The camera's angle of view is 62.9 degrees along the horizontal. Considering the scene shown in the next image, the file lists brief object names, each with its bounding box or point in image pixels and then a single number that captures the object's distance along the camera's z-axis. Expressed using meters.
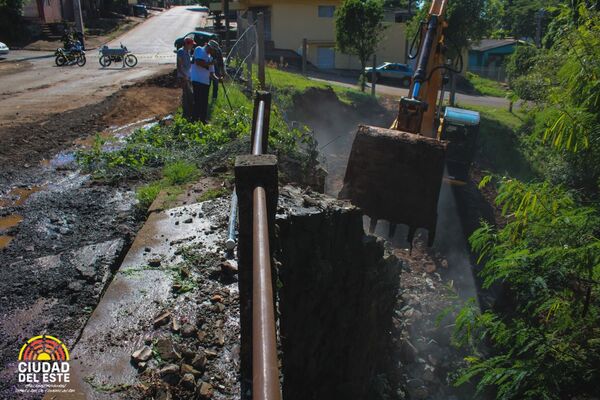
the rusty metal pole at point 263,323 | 1.42
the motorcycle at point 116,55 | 21.88
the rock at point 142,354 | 3.28
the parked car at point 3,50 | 24.05
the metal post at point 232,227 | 4.39
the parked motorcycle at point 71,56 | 22.06
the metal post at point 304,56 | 22.92
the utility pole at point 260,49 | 11.22
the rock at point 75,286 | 4.24
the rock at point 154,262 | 4.39
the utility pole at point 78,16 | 26.93
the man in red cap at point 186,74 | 9.86
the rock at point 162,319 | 3.62
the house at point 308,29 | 35.53
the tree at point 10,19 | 29.23
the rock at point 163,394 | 2.95
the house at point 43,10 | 32.53
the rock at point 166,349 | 3.27
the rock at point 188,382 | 3.03
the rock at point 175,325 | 3.55
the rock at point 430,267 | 9.45
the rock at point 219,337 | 3.39
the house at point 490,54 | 44.25
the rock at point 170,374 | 3.09
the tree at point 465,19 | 20.64
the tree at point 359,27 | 23.22
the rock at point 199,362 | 3.18
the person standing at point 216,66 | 11.15
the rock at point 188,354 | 3.26
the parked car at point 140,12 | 50.12
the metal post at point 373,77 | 22.33
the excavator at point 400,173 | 7.50
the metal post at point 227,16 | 20.64
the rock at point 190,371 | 3.13
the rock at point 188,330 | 3.49
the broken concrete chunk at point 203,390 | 2.96
